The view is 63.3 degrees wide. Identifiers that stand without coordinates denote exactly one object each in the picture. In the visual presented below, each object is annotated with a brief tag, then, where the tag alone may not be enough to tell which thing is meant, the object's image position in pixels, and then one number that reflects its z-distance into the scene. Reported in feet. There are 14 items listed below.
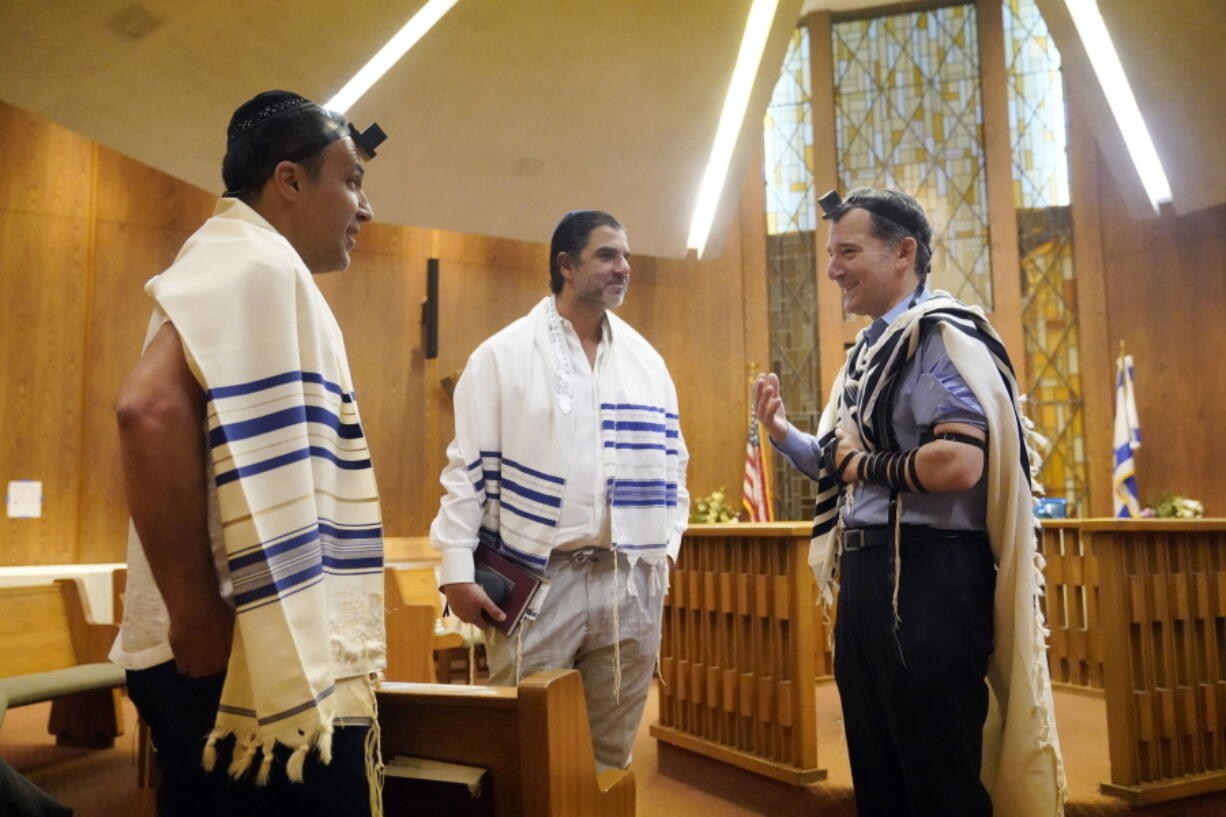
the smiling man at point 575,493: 6.79
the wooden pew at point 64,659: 12.10
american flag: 23.61
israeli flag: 23.62
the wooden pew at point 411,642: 13.12
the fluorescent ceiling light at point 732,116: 21.89
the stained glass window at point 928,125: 27.45
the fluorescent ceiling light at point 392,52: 18.98
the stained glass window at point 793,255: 27.78
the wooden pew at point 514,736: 3.50
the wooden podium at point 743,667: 10.30
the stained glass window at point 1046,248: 25.94
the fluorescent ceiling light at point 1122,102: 22.04
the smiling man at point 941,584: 5.65
